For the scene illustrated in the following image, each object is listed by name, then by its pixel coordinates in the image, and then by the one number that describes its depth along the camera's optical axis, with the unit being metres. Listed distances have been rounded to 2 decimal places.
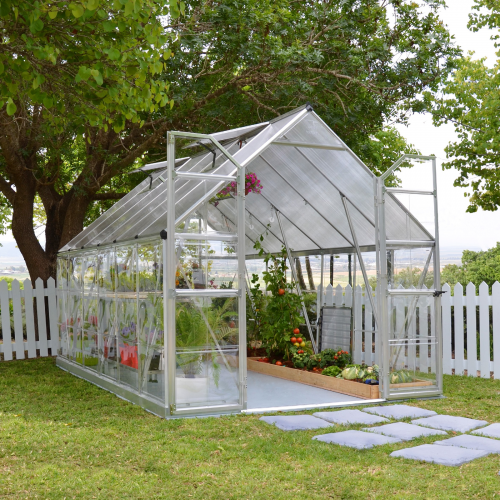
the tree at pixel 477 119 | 14.02
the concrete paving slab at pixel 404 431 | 5.62
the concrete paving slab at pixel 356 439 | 5.32
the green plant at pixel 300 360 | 8.98
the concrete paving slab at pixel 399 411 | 6.49
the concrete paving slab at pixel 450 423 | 5.89
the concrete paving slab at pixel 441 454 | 4.79
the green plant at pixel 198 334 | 6.51
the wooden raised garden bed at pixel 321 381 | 7.49
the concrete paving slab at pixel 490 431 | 5.61
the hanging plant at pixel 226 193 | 6.74
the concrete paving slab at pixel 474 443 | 5.14
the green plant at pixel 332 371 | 8.28
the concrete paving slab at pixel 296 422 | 5.99
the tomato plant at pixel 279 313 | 9.59
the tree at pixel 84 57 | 4.43
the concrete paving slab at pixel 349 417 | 6.21
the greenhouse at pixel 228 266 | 6.61
